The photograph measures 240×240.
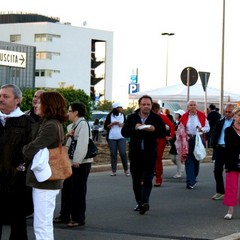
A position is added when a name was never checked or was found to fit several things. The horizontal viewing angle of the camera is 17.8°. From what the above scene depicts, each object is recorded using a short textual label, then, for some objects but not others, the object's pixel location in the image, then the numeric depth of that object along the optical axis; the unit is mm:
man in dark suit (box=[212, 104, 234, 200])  13773
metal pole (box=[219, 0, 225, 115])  30433
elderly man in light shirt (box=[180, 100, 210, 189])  15695
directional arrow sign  37888
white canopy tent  34594
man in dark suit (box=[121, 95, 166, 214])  11805
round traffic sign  25016
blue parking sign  48438
